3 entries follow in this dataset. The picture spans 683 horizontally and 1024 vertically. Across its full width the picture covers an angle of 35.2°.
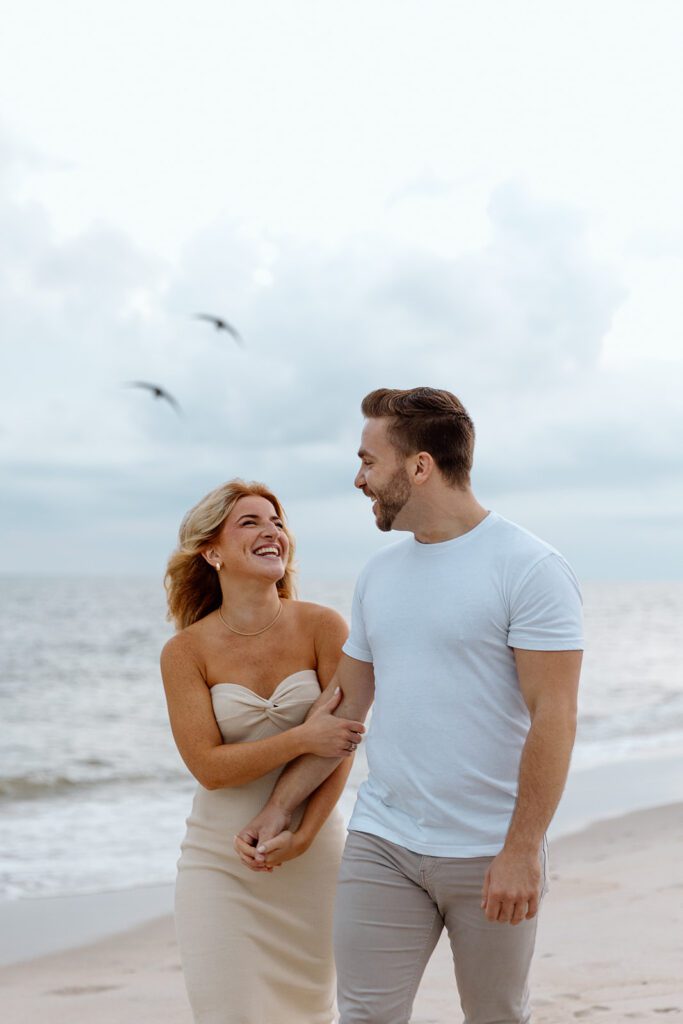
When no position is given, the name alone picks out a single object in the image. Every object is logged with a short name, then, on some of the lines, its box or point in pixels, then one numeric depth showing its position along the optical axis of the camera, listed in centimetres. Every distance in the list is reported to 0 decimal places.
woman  345
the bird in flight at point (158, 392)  1128
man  274
